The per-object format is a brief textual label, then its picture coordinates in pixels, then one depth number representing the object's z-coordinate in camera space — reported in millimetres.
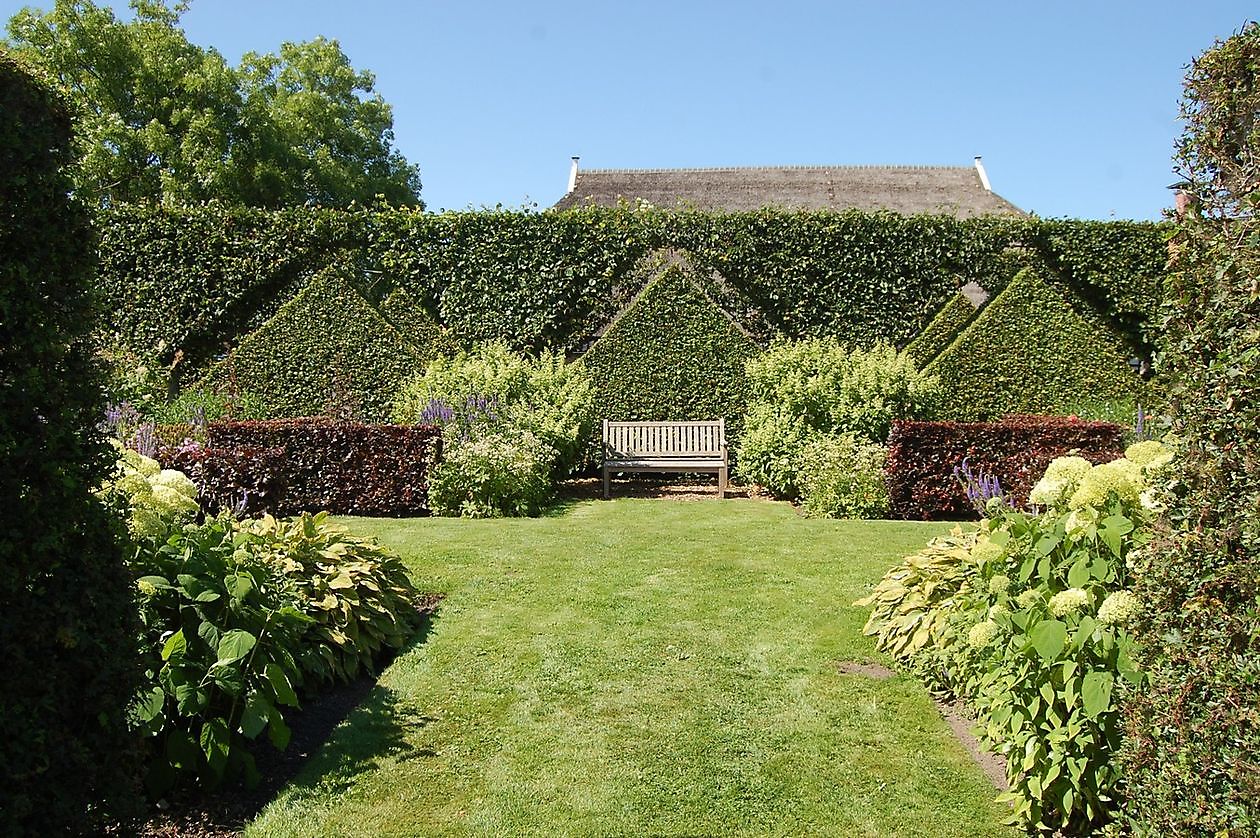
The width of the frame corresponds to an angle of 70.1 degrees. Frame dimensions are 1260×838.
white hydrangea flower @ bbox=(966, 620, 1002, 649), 3520
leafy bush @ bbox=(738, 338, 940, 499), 10680
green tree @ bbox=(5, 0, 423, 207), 23306
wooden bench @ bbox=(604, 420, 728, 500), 11898
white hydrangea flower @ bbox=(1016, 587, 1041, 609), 3441
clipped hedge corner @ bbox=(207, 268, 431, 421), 12883
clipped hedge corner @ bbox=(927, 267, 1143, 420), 12883
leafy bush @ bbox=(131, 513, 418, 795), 3367
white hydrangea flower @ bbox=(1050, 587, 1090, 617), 3121
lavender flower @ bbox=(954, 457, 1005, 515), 5150
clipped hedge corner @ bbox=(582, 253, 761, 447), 12961
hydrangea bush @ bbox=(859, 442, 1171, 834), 3023
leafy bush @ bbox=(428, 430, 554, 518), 9695
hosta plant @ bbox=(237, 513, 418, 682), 4637
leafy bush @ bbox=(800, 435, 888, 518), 9750
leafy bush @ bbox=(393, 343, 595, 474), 10508
